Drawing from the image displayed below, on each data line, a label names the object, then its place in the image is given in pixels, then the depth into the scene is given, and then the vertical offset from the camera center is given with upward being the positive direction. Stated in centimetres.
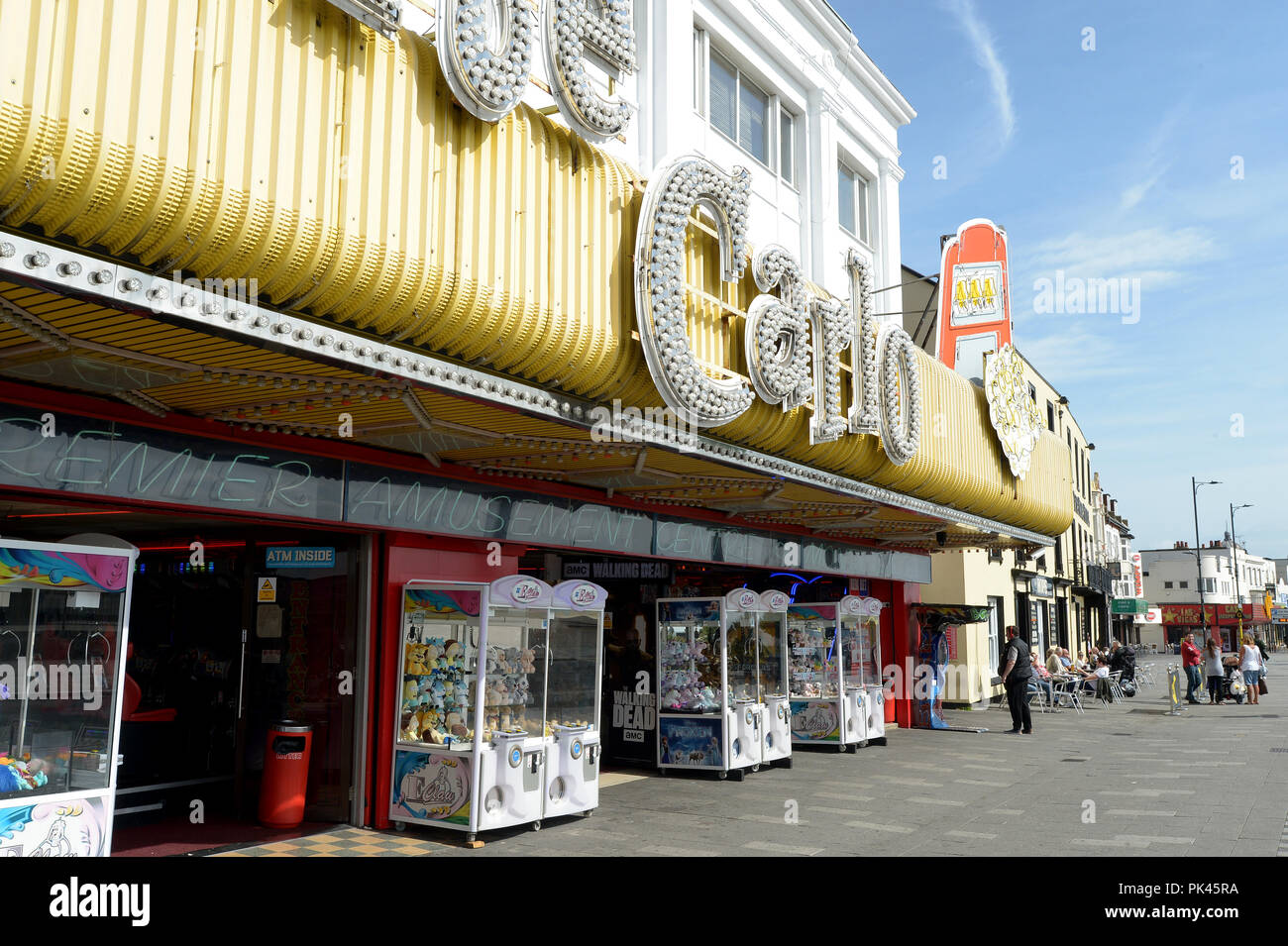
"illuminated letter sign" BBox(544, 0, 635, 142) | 741 +417
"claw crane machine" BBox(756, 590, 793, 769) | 1466 -100
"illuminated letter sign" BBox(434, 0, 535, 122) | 633 +355
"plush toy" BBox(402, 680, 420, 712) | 995 -82
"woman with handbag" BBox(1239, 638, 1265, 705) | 2675 -150
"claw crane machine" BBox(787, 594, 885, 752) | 1700 -117
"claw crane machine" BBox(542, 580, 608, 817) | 1051 -95
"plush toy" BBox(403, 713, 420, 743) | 989 -117
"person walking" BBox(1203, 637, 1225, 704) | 2595 -150
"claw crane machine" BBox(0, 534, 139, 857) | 639 -51
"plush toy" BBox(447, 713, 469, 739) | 975 -110
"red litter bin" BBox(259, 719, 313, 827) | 983 -161
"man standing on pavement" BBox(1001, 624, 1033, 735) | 1934 -137
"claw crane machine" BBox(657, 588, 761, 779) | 1374 -110
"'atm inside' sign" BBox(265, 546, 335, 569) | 1034 +55
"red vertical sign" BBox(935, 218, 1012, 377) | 1872 +586
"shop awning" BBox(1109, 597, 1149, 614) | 5881 +31
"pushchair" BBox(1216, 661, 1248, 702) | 2691 -204
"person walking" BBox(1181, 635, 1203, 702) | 2680 -141
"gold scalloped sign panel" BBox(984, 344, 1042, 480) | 1772 +367
